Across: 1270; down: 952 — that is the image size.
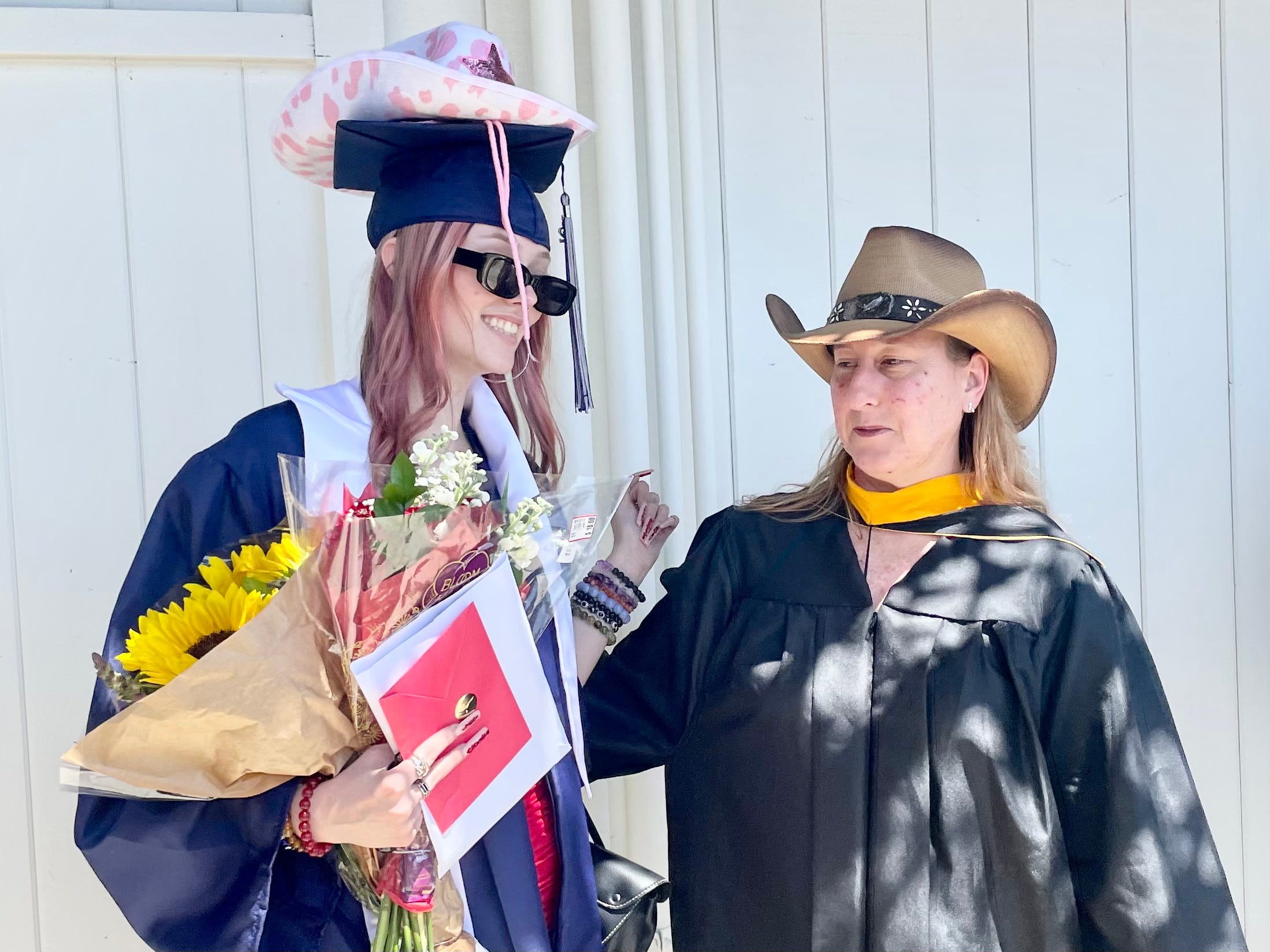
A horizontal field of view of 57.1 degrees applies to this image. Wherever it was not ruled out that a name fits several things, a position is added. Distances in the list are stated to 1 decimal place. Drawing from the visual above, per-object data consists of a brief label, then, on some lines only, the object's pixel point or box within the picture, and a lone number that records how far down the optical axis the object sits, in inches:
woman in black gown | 79.7
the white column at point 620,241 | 111.9
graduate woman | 63.3
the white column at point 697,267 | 117.0
